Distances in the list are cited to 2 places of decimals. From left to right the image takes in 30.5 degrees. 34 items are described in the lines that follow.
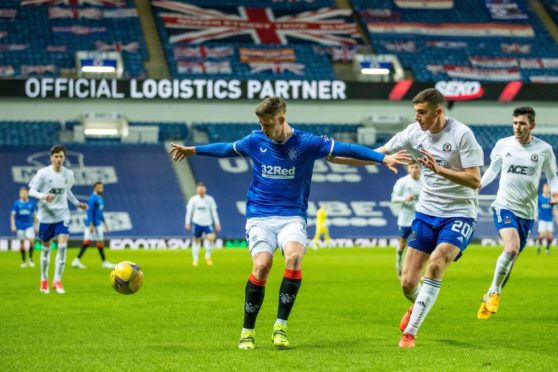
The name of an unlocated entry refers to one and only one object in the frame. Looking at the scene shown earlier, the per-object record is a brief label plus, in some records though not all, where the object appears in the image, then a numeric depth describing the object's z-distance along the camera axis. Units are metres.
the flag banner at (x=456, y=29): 53.84
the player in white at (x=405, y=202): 20.92
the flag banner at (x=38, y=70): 47.09
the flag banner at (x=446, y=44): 53.25
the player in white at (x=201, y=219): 27.45
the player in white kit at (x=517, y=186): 13.18
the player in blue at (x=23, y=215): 28.72
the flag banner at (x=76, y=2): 51.75
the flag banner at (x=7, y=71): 46.56
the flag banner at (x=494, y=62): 52.56
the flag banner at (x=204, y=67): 49.06
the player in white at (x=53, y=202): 16.95
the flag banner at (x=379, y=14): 54.72
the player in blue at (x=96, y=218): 26.25
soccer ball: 11.69
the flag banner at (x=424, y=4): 56.16
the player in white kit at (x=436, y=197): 9.88
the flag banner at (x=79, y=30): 50.31
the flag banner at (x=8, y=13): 50.34
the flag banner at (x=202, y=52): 49.97
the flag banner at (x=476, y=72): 51.22
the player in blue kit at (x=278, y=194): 9.80
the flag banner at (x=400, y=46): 52.41
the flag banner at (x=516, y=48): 53.47
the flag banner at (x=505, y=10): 56.31
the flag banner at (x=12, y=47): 48.07
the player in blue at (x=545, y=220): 32.68
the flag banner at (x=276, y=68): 50.09
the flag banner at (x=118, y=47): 49.38
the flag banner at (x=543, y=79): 51.56
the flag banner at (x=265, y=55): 50.69
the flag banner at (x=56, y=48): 48.78
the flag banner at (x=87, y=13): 51.31
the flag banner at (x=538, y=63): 52.56
